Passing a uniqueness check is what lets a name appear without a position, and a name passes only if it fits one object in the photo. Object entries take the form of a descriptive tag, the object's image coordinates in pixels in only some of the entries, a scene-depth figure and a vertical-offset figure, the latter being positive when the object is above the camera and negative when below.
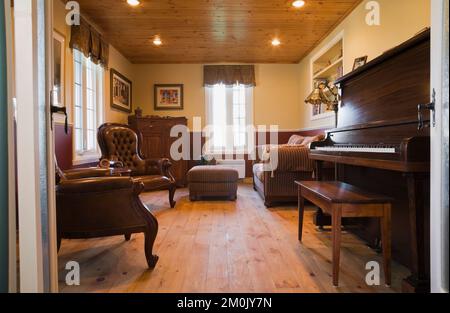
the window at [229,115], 5.91 +0.75
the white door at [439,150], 0.96 -0.01
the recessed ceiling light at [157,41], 4.53 +1.83
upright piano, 1.40 +0.05
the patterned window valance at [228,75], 5.75 +1.56
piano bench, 1.59 -0.37
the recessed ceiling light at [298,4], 3.41 +1.81
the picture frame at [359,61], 3.36 +1.09
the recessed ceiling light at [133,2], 3.31 +1.79
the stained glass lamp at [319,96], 3.39 +0.66
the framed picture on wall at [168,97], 5.85 +1.13
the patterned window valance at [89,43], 3.37 +1.43
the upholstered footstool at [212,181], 3.93 -0.44
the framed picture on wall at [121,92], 4.68 +1.07
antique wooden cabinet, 5.07 +0.30
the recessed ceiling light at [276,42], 4.64 +1.83
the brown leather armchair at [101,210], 1.72 -0.37
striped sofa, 3.41 -0.28
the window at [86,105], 3.61 +0.65
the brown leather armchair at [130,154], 3.61 -0.04
